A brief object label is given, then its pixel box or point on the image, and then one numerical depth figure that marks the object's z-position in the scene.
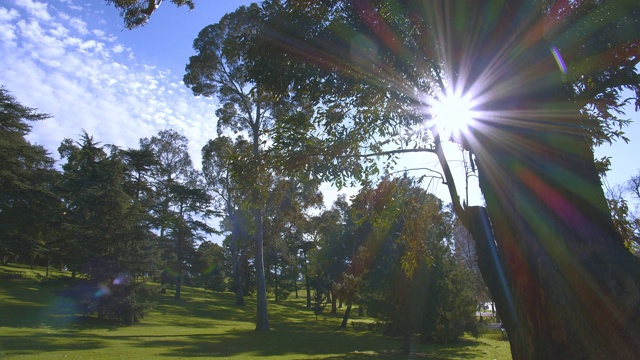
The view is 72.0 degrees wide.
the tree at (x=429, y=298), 21.34
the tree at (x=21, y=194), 30.73
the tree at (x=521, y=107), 3.91
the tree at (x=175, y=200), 40.03
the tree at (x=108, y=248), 25.94
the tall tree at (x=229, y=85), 28.67
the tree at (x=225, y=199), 35.27
